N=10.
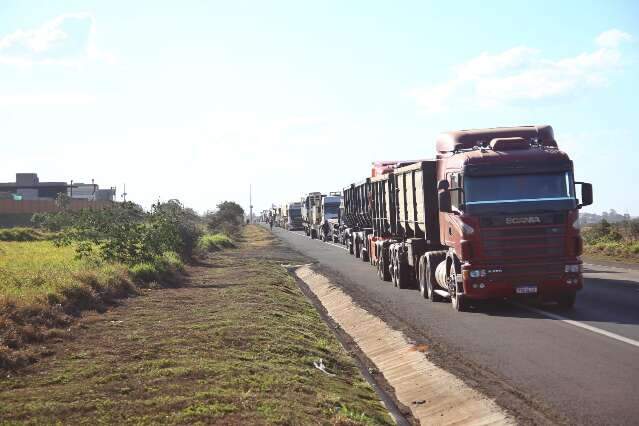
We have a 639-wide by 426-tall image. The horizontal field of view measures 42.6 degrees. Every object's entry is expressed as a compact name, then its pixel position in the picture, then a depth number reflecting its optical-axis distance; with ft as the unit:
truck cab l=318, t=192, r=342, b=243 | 195.68
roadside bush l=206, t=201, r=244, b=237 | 285.64
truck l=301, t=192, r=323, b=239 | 217.19
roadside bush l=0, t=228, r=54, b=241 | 189.11
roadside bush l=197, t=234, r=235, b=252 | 161.99
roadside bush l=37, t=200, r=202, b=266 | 88.84
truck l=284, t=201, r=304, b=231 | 327.88
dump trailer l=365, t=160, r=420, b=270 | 86.43
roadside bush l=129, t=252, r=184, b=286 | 80.38
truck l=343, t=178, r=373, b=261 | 111.55
